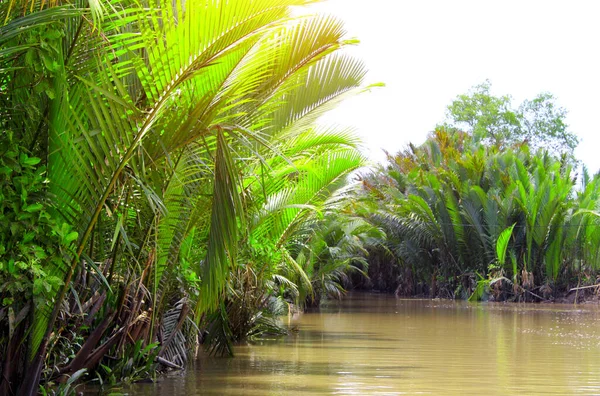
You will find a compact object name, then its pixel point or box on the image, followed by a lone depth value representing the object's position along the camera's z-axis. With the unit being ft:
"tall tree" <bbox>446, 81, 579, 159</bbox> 188.24
